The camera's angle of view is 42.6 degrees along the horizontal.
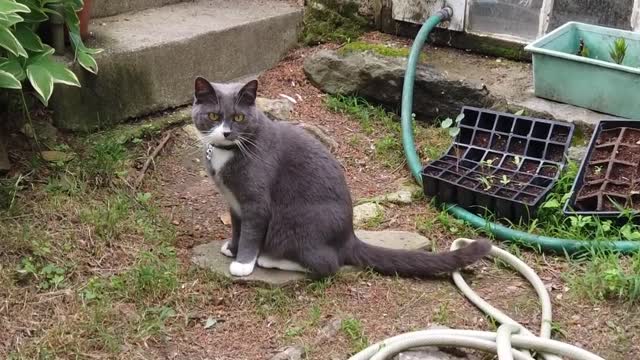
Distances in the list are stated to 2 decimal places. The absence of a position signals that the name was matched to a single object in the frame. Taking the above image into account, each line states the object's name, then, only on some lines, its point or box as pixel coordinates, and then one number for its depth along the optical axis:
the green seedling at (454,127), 3.82
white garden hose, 2.58
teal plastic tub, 3.73
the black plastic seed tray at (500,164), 3.45
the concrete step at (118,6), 4.23
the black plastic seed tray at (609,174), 3.34
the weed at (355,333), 2.72
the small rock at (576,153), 3.64
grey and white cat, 2.86
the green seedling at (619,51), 3.83
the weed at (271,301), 2.90
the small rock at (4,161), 3.38
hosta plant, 3.03
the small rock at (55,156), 3.53
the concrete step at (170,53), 3.79
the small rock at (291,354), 2.67
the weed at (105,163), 3.51
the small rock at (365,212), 3.53
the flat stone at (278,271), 3.01
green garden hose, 3.17
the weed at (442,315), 2.87
